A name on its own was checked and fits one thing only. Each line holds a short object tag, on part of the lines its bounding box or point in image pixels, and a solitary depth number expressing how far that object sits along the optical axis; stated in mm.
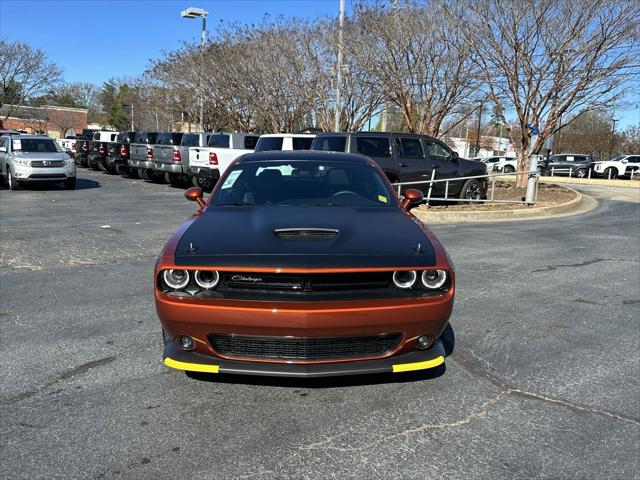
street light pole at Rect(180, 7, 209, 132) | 27906
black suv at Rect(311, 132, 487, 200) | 12711
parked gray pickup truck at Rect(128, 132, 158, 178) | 20141
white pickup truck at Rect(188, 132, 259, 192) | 15602
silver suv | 16406
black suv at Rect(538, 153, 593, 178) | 34656
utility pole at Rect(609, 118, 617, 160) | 50469
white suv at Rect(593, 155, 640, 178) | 33281
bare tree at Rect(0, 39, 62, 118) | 40000
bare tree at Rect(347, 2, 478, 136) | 17219
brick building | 64062
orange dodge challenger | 3117
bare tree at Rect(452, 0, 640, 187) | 14602
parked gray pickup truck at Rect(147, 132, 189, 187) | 18344
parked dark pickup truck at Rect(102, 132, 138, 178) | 22614
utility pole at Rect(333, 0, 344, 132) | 20078
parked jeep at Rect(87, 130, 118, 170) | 25312
